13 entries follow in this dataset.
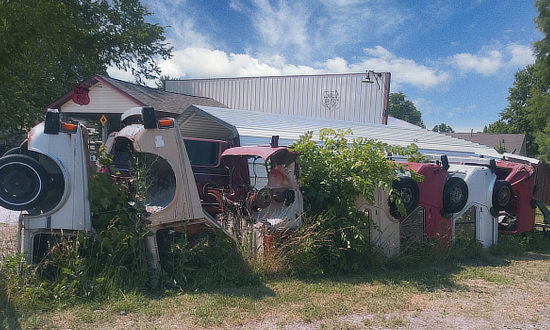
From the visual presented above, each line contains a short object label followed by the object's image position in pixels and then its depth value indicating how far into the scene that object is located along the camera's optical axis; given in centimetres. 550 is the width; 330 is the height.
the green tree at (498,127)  5056
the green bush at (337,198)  583
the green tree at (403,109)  8994
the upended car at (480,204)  780
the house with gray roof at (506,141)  4116
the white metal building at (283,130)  945
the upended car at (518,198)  863
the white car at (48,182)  447
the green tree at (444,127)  9782
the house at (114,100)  1606
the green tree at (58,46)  682
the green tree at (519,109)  4556
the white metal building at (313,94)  1881
